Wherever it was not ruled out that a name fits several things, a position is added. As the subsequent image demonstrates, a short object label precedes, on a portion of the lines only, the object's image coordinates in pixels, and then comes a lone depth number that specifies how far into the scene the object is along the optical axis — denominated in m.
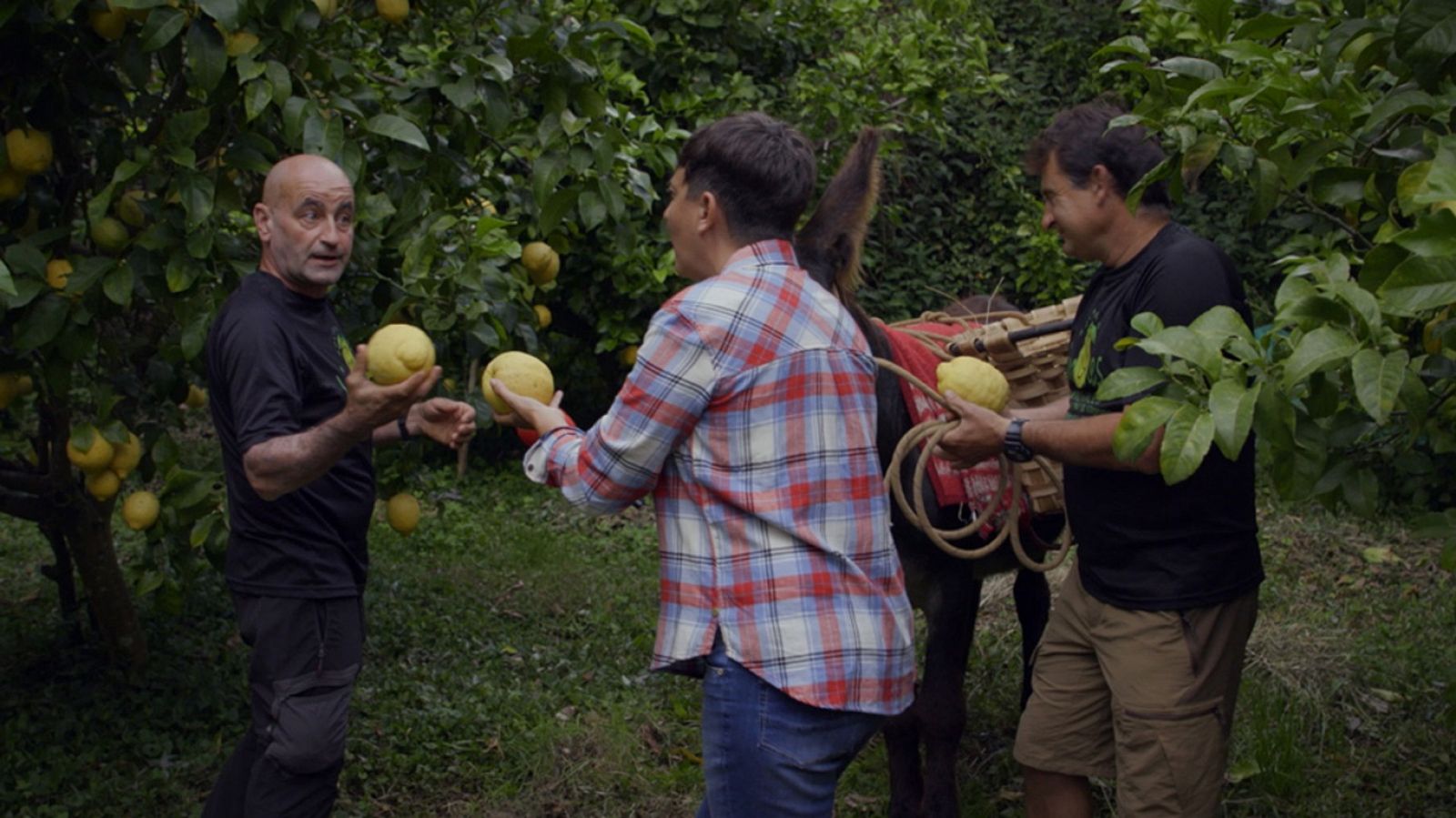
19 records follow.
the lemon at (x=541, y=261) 4.25
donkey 4.05
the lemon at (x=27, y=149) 3.53
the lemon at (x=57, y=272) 3.53
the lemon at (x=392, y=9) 3.71
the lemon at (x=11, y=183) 3.58
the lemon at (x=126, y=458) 3.80
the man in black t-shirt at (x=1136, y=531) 3.18
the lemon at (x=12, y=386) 3.74
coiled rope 3.49
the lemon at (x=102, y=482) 3.81
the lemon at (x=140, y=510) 3.77
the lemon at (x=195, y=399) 4.64
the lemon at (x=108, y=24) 3.45
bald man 3.26
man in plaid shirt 2.54
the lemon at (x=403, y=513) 4.08
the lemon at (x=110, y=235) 3.47
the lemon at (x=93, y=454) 3.68
